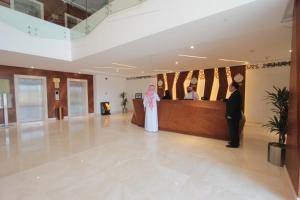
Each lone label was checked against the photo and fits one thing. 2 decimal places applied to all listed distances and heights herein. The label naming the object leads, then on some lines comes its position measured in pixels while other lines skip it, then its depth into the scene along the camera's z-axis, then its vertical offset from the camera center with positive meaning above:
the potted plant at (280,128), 3.27 -0.70
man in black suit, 4.25 -0.53
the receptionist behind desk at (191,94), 7.23 -0.04
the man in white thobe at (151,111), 6.35 -0.64
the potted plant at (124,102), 13.38 -0.61
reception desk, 5.17 -0.82
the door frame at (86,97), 11.22 -0.19
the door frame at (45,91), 8.81 +0.22
